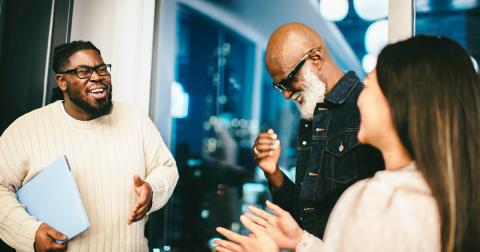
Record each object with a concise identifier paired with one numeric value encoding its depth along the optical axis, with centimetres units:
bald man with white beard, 150
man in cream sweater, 156
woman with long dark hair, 85
